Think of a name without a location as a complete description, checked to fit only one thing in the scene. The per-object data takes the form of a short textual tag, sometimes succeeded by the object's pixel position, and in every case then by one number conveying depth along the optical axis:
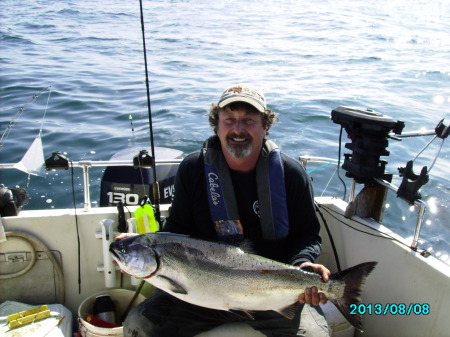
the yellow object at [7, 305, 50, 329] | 3.55
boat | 3.47
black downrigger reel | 3.62
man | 3.36
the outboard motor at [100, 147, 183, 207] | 4.98
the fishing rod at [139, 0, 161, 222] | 3.95
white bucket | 3.51
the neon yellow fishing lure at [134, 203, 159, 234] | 3.94
